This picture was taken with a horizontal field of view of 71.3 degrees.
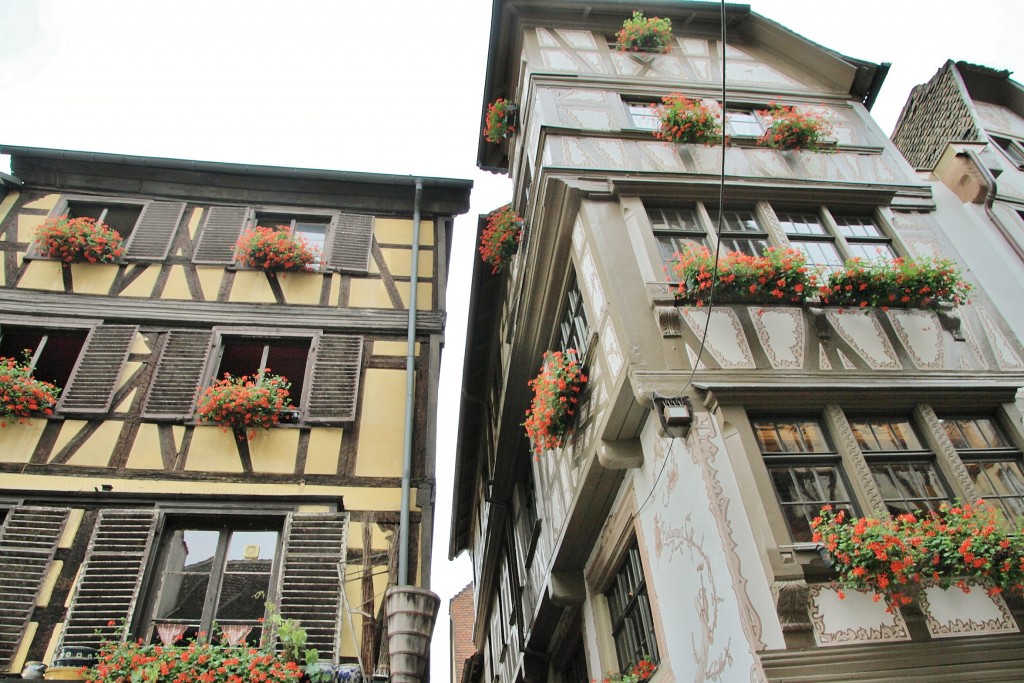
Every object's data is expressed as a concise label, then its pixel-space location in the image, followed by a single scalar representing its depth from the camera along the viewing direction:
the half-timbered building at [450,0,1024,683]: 5.49
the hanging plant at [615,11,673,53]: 11.75
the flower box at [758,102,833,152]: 10.04
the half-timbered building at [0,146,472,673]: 8.01
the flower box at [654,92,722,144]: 9.91
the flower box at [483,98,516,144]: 13.13
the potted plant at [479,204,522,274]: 12.41
